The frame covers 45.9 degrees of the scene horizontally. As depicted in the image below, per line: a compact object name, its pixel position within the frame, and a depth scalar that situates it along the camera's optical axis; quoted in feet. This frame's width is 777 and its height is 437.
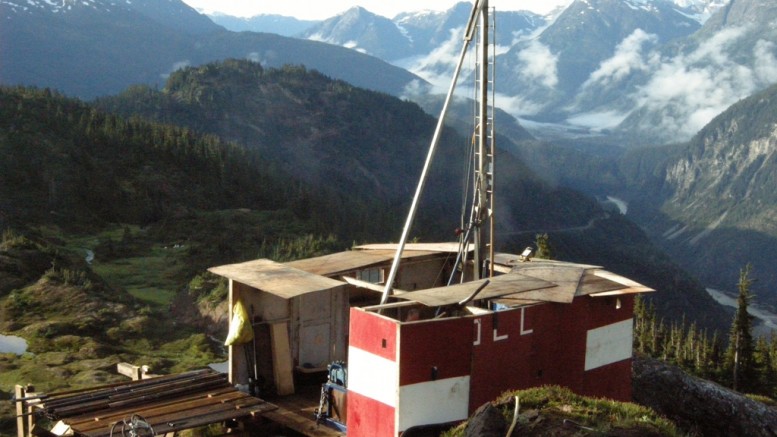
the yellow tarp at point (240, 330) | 71.56
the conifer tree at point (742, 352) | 239.71
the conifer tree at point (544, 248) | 205.16
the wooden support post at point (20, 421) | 69.21
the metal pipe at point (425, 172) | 69.31
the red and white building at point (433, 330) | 58.29
